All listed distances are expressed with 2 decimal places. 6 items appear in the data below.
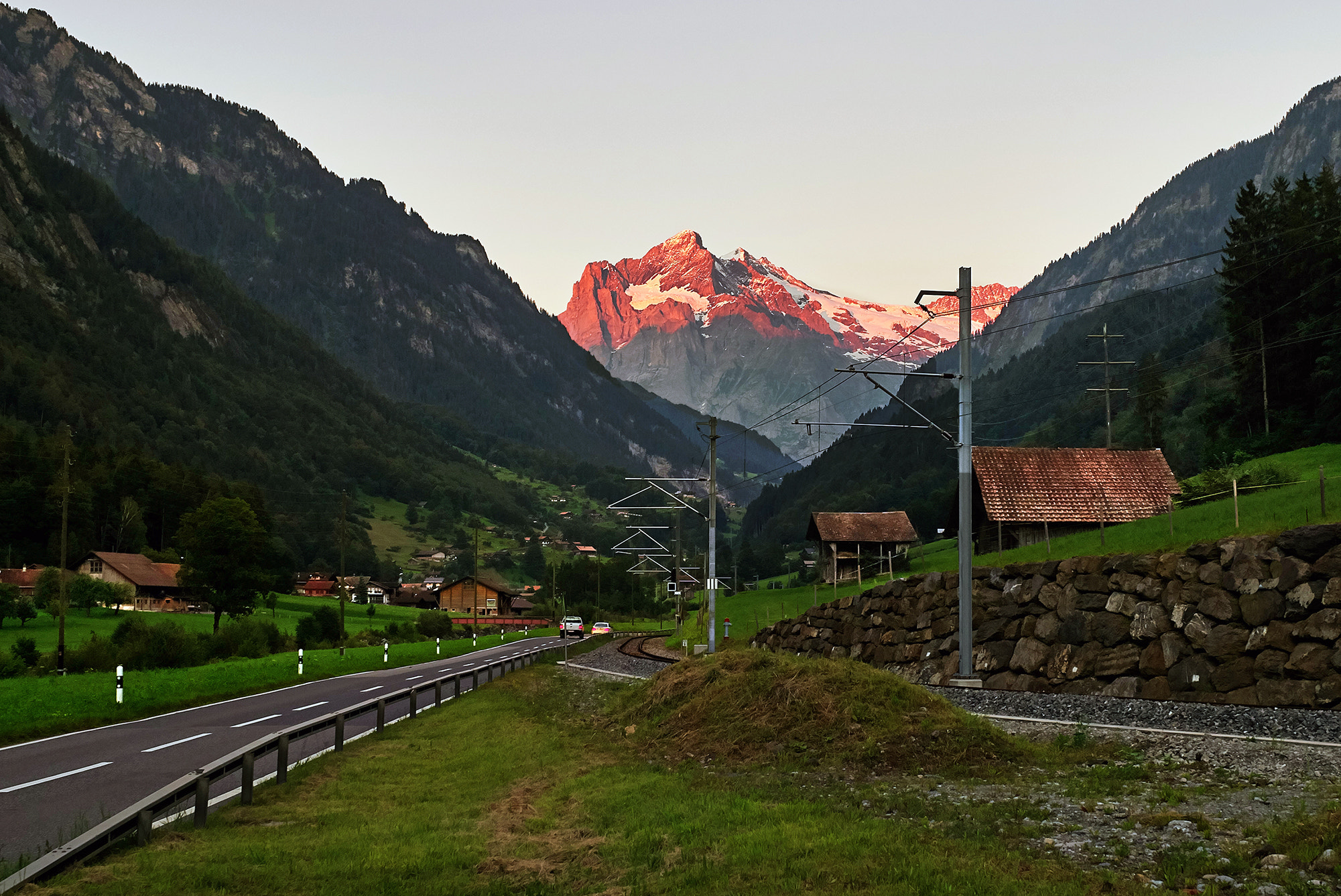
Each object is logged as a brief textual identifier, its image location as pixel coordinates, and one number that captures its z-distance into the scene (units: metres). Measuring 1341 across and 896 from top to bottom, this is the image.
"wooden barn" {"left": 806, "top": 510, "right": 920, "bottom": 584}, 86.50
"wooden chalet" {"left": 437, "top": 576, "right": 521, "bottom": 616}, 191.25
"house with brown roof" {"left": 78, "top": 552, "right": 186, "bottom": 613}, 122.81
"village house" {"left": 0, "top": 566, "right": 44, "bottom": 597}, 113.31
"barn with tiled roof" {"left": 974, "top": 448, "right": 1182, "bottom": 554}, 55.06
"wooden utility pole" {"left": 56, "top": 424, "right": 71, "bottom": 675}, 47.69
